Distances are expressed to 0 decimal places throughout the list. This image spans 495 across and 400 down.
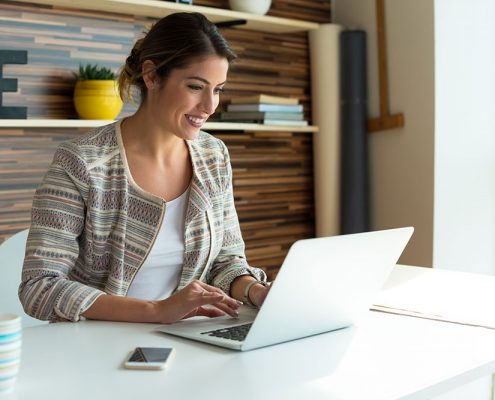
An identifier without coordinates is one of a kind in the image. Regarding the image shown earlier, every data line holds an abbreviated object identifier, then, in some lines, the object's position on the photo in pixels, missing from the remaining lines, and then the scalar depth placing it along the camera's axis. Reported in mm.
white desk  1288
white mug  1264
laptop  1475
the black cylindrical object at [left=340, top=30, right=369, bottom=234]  3980
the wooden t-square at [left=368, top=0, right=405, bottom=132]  3949
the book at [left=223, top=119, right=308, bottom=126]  3713
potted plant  3139
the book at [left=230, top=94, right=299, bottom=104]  3688
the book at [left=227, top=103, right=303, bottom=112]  3703
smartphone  1389
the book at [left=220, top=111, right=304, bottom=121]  3705
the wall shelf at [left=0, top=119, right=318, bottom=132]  2938
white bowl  3680
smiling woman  1872
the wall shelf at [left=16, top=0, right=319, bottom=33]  3223
